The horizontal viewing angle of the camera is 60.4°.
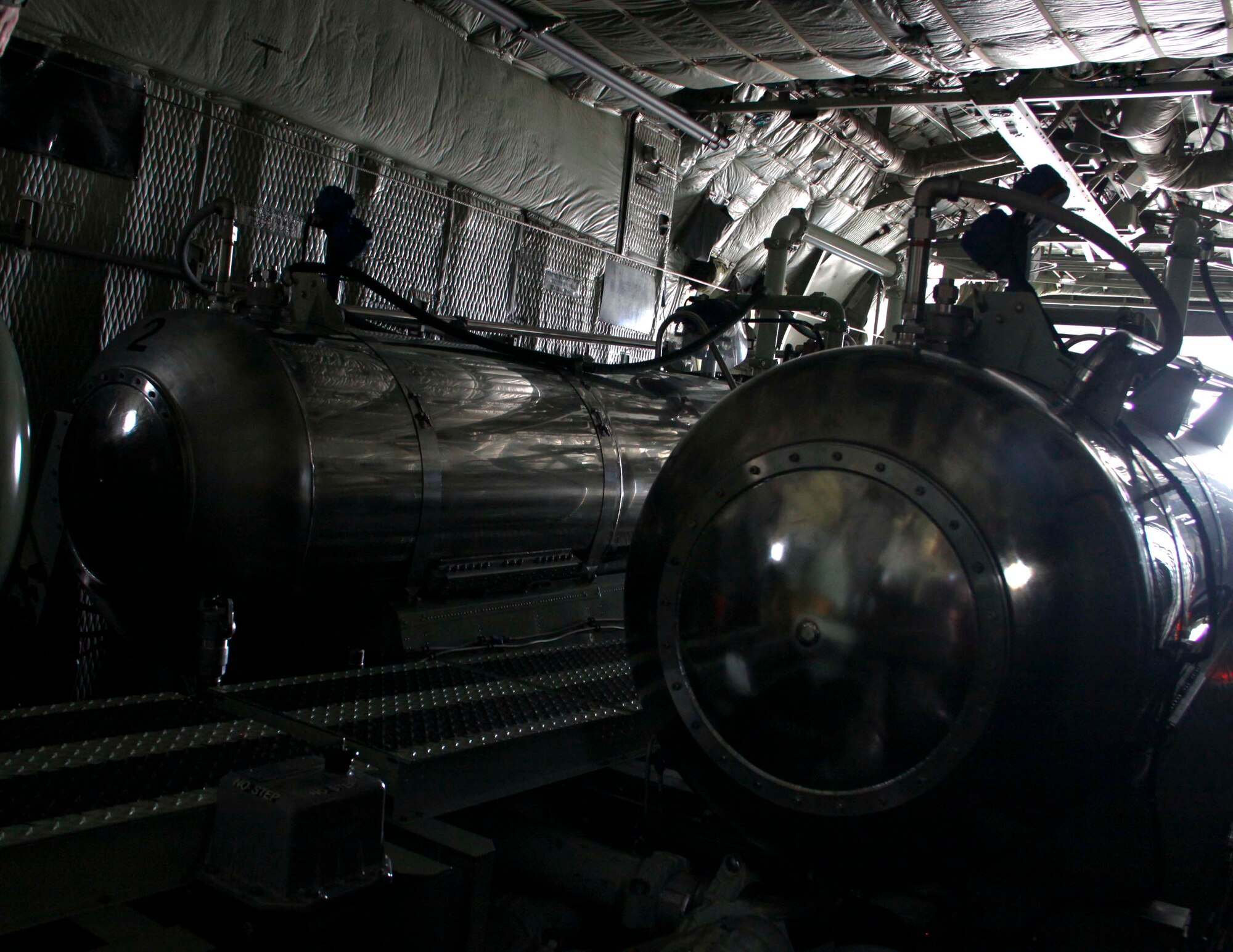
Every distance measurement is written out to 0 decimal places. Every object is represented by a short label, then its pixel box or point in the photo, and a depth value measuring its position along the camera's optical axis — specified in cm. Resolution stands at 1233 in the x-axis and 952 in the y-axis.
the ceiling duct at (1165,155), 724
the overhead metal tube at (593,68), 576
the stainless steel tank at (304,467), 360
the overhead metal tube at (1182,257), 577
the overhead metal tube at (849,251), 865
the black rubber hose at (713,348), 604
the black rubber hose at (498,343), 449
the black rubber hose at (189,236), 435
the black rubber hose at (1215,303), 411
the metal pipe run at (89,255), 430
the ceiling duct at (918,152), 873
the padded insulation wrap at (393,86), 470
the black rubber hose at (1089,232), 256
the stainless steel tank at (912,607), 217
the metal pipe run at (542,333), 565
